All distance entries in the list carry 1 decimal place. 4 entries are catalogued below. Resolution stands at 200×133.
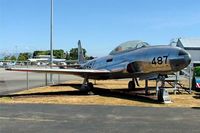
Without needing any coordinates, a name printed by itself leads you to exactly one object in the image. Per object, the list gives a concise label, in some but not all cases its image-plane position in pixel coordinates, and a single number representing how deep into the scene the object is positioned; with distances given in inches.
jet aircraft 689.6
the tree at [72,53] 6071.9
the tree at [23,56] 7126.0
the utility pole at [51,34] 1214.9
